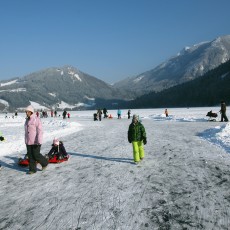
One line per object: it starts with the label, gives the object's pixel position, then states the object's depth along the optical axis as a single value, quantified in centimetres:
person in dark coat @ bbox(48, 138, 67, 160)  785
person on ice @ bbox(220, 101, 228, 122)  2068
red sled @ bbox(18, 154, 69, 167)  740
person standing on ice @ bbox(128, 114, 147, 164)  730
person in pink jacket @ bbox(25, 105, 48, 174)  650
